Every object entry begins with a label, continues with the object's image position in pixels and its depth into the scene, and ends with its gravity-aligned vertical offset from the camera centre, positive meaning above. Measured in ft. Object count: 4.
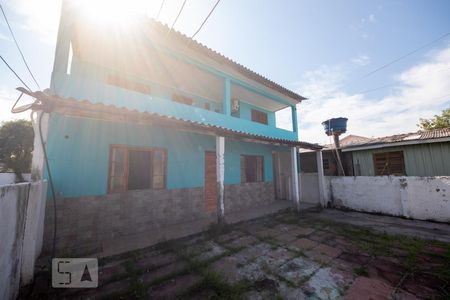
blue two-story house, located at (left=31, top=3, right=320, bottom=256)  14.25 +3.25
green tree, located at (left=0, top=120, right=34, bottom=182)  44.65 +7.30
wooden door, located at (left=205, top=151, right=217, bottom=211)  22.91 -1.48
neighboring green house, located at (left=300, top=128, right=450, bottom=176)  26.76 +2.04
